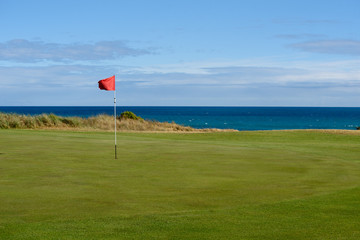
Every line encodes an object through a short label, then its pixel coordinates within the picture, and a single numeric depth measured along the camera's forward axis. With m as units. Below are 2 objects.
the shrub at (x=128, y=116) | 52.44
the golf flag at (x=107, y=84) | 17.55
